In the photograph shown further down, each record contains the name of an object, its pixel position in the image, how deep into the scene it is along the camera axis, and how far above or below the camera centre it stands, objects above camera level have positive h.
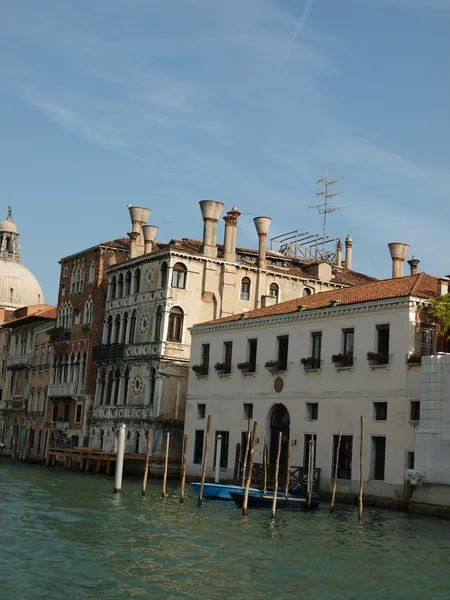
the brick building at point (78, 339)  49.69 +6.56
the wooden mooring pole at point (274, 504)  23.86 -0.73
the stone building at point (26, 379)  56.81 +4.89
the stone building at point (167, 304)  43.19 +7.70
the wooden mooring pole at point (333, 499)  25.89 -0.54
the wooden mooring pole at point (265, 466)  27.16 +0.22
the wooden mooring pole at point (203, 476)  25.95 -0.17
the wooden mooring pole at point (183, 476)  26.48 -0.21
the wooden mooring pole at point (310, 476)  26.73 +0.04
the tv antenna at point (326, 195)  51.38 +15.20
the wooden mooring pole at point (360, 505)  24.27 -0.61
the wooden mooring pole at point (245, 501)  24.22 -0.73
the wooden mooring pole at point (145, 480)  28.26 -0.46
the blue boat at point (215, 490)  28.28 -0.59
